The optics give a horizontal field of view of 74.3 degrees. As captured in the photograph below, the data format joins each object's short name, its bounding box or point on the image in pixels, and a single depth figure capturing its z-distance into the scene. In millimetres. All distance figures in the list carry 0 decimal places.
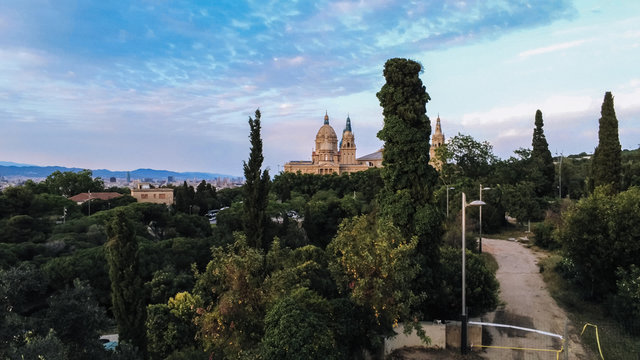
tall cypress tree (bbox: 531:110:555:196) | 42438
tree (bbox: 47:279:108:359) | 7605
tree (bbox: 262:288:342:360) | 8562
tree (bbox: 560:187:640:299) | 14141
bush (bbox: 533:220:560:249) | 24703
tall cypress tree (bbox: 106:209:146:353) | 13820
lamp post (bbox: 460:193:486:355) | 11555
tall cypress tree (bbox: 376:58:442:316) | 13969
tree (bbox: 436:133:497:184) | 38438
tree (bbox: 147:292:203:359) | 13250
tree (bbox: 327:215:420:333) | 10398
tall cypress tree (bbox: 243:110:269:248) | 17609
